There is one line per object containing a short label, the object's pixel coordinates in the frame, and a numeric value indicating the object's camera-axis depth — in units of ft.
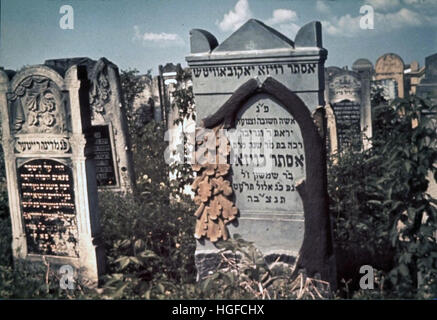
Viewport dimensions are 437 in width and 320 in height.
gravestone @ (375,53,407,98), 47.47
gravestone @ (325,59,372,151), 30.07
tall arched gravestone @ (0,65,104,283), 16.47
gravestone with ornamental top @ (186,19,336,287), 15.21
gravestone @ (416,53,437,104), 26.19
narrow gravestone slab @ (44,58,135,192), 23.57
